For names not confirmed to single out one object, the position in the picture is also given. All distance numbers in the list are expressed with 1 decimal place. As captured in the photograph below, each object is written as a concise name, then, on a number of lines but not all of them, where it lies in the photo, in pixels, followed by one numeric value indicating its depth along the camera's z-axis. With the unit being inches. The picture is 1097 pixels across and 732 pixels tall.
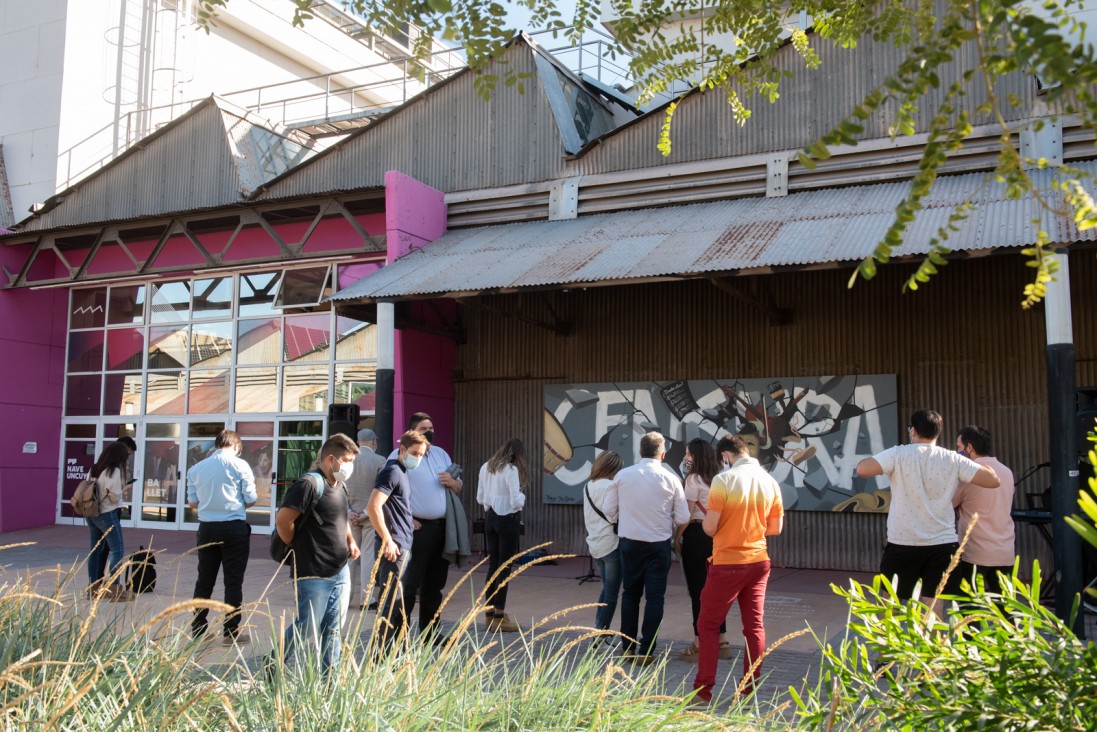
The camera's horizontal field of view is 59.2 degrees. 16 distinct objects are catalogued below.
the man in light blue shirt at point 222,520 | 309.9
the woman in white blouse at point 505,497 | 346.0
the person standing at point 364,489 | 363.6
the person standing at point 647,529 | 277.6
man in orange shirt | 235.5
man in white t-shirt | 247.4
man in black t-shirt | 236.2
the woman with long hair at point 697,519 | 304.0
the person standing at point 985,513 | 269.7
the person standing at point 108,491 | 374.0
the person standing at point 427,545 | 296.8
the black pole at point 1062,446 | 335.9
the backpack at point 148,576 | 347.1
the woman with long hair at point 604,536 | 300.0
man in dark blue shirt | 276.2
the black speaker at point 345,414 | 515.1
